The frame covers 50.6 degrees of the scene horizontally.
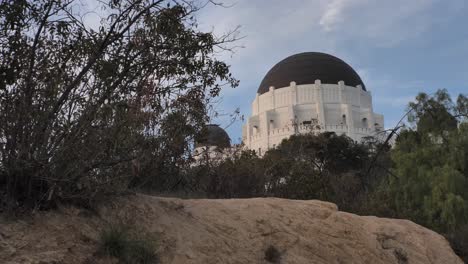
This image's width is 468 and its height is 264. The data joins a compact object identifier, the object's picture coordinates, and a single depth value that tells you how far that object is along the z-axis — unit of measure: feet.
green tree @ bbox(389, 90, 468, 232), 66.44
